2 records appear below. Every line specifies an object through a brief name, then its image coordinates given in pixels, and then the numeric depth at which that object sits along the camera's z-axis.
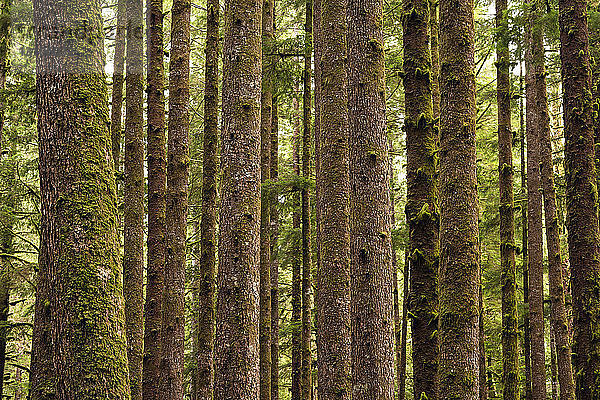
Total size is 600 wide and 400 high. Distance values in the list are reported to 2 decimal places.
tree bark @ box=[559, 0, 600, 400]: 14.05
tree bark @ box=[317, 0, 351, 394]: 15.28
